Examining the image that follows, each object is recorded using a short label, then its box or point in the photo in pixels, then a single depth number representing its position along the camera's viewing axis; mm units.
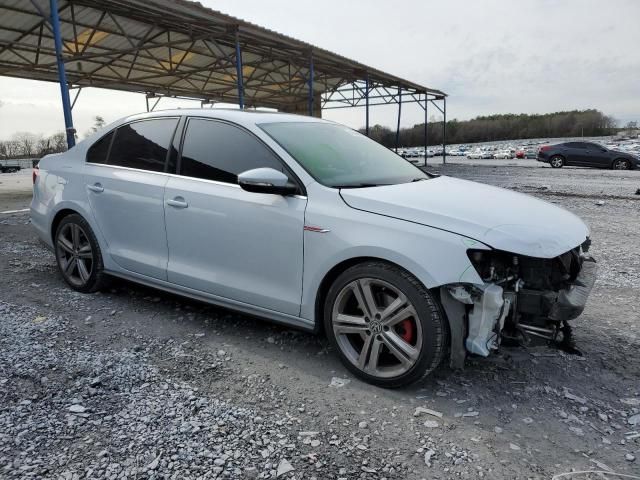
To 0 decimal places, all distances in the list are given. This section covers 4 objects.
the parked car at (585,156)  22812
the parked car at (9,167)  27439
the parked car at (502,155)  47797
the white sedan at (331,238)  2557
